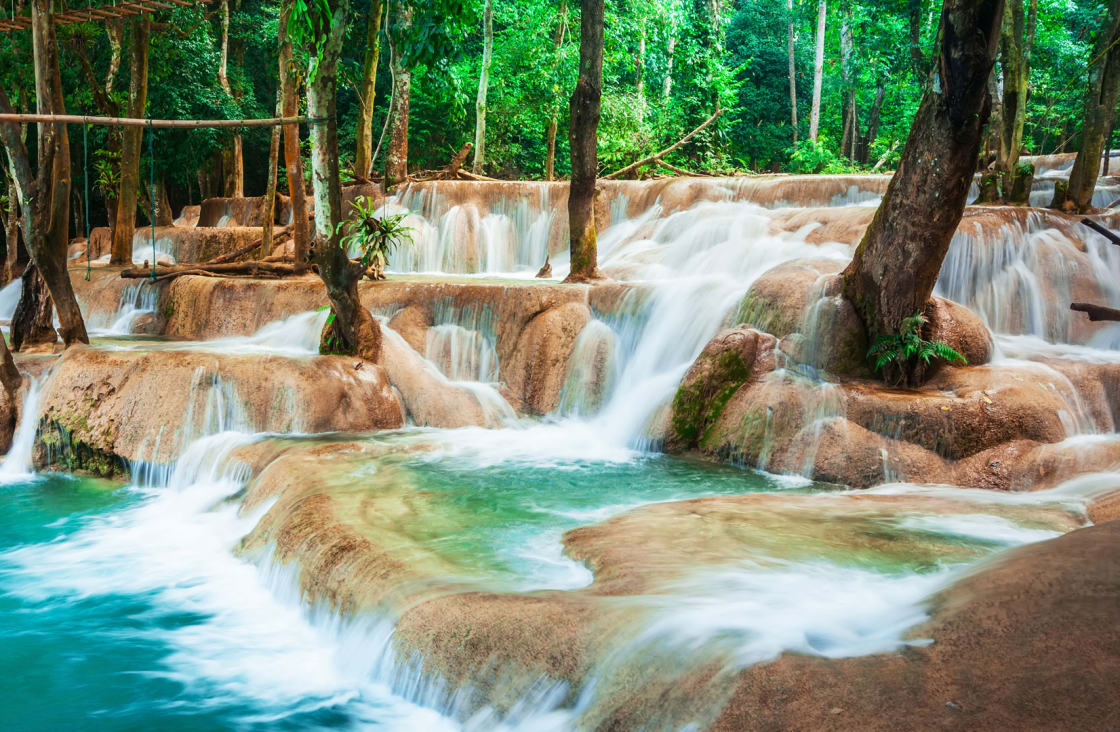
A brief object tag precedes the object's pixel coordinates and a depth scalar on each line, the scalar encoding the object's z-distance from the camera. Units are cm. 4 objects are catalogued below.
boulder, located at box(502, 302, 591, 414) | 1043
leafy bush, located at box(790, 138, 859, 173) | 2653
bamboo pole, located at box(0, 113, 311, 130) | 823
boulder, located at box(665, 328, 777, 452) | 862
